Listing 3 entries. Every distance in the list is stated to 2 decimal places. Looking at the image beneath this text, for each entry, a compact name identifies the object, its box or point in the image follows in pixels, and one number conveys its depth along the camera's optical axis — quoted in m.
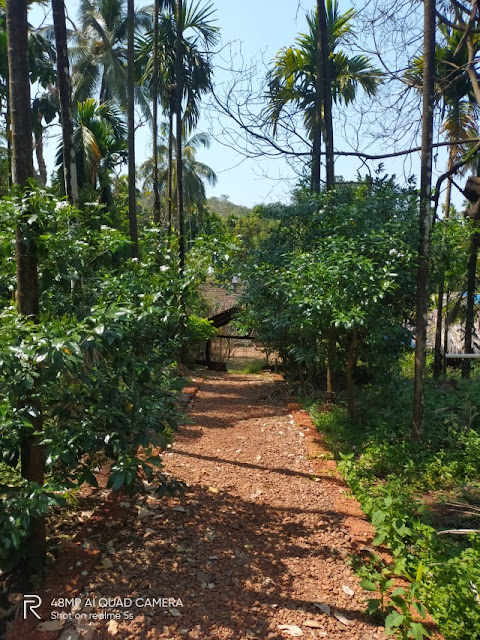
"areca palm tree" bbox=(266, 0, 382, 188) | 8.93
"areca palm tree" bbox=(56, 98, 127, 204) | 8.52
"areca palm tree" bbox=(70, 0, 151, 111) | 16.59
